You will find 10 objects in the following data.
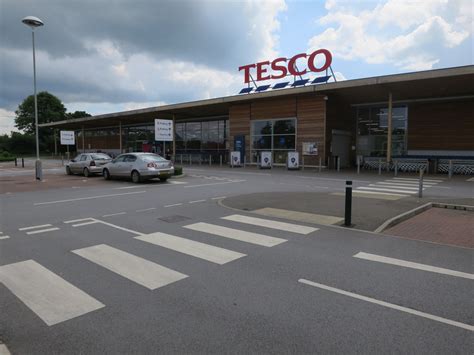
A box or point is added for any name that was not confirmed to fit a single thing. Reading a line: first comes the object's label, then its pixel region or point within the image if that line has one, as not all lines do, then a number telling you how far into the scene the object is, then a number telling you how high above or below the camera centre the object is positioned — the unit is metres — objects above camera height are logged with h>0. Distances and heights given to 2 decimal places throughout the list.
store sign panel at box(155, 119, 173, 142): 22.55 +1.44
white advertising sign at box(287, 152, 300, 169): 24.44 -0.48
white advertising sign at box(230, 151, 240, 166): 28.39 -0.51
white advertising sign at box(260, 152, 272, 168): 25.95 -0.53
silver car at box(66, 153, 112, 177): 20.92 -0.73
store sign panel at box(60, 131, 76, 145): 32.69 +1.31
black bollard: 7.59 -1.16
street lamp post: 16.38 +6.02
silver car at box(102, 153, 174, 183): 16.83 -0.72
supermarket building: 22.77 +2.60
